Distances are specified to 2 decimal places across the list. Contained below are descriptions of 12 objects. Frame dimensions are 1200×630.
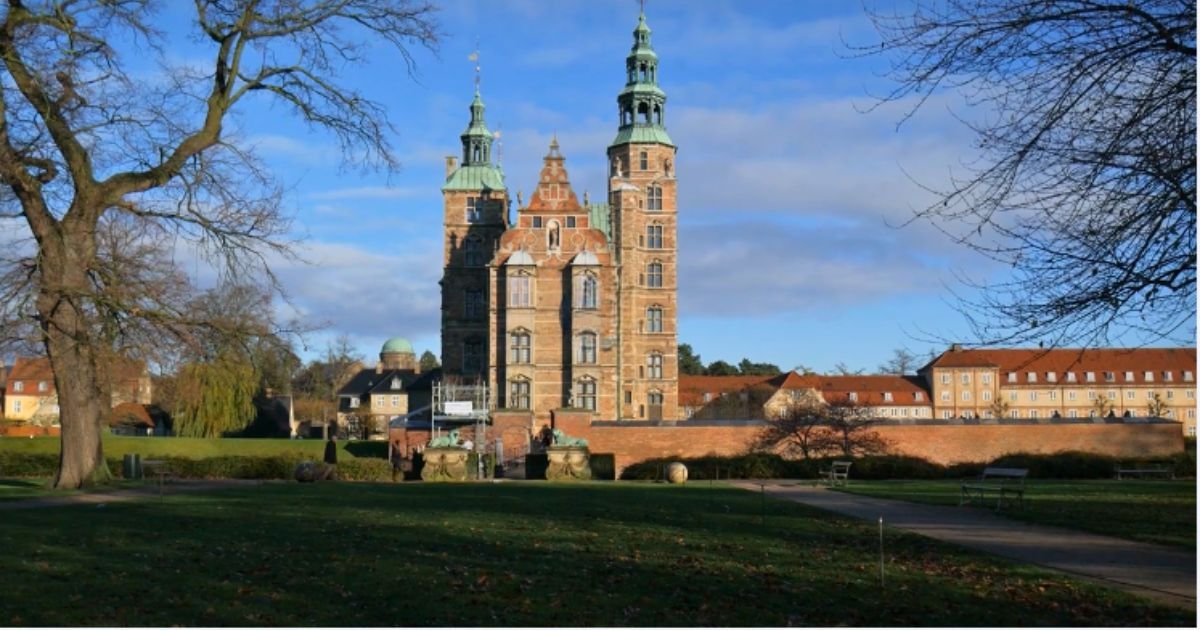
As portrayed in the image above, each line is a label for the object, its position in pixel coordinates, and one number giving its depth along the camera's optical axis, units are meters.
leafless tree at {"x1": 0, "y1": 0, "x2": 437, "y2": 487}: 22.86
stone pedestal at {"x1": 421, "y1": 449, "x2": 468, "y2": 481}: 40.12
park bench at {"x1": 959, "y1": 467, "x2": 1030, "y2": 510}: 22.32
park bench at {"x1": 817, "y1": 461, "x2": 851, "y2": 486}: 35.84
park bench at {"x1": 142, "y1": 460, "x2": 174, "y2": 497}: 31.48
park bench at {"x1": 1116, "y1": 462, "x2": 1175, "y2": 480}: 37.81
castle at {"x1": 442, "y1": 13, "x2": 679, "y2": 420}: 57.41
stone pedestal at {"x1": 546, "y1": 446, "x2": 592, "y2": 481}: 40.94
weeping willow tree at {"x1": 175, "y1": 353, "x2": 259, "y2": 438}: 53.81
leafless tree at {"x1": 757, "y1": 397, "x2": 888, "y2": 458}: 44.78
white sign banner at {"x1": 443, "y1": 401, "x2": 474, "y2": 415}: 51.02
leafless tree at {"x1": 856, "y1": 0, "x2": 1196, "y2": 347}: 10.59
